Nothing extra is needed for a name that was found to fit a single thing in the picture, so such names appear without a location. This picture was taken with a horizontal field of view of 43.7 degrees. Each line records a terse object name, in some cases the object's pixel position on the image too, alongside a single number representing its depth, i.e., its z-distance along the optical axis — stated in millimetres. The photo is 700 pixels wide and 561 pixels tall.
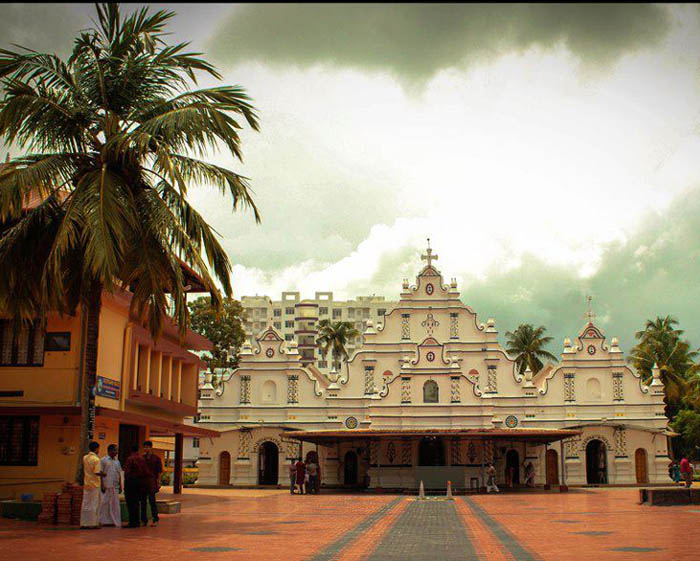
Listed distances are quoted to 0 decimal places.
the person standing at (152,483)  18266
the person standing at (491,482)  42091
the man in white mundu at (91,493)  17641
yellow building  24094
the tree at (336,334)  76562
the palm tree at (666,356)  63094
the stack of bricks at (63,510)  18516
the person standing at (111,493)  18125
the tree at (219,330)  63500
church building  48688
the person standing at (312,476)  39906
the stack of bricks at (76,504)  18359
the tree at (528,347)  74438
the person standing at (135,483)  17906
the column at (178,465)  34750
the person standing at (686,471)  36078
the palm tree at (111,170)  19016
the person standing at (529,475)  49219
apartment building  131875
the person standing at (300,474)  39566
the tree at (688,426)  59312
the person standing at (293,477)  39500
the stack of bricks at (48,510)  18562
